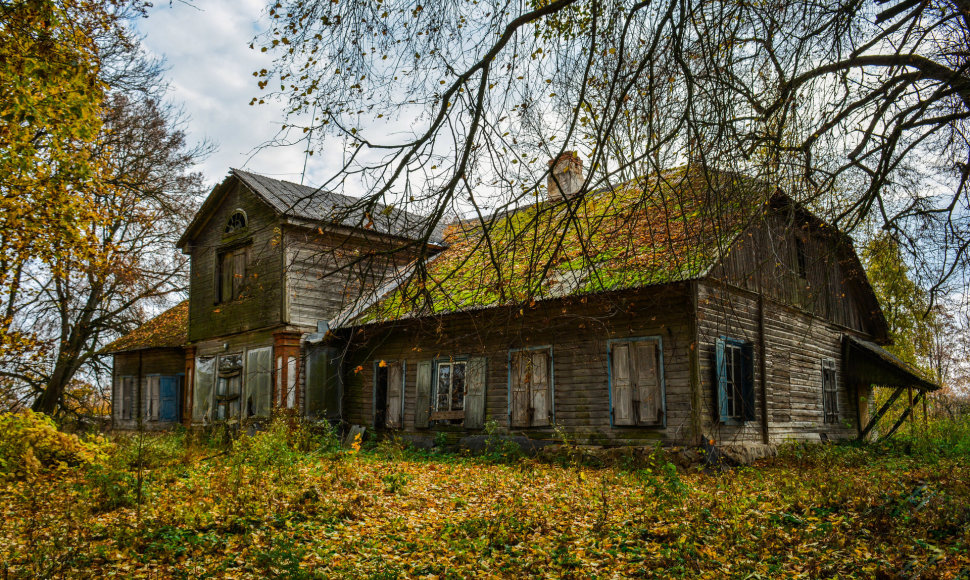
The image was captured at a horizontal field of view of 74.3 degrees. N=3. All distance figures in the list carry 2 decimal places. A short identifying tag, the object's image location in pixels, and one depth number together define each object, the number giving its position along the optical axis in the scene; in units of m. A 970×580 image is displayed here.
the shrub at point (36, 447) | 9.22
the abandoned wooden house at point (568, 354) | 11.44
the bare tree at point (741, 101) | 4.50
